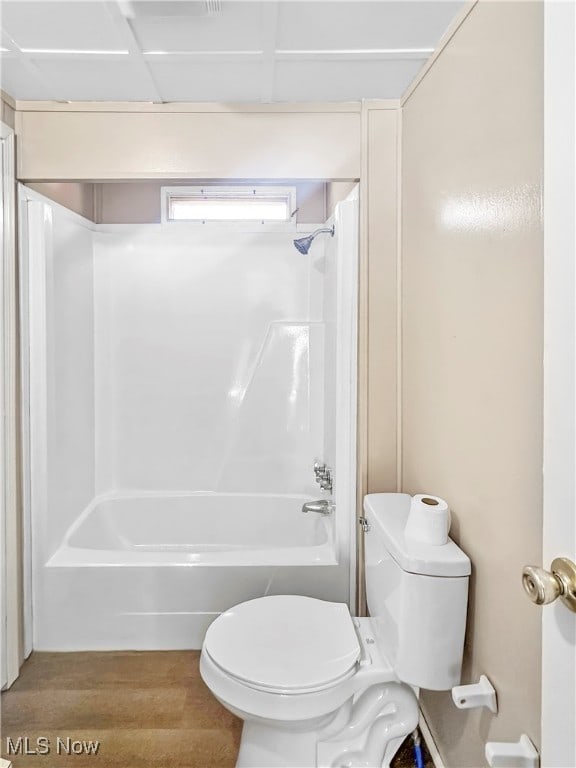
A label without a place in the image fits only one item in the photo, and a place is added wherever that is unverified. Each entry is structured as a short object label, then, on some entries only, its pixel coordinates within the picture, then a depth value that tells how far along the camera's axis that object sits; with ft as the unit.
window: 8.93
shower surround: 8.59
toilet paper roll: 4.04
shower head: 7.50
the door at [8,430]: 5.76
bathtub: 6.33
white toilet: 3.91
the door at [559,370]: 2.05
